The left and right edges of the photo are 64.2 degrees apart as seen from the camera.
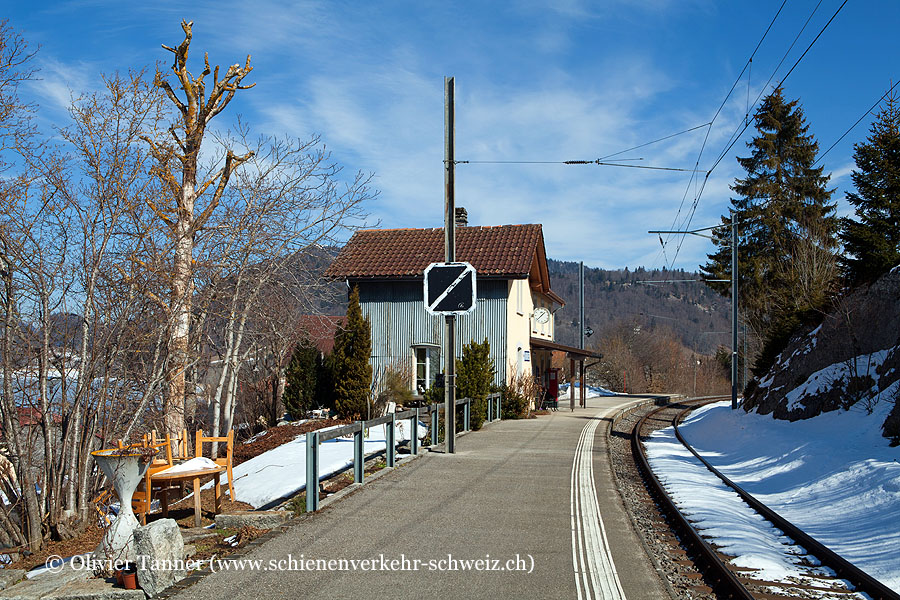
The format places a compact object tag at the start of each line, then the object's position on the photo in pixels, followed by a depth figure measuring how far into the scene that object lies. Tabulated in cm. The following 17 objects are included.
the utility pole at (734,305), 2434
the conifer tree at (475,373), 2042
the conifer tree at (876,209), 1872
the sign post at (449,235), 1238
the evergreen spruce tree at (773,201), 3909
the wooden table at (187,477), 858
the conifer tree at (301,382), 2366
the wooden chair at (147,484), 866
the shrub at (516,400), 2355
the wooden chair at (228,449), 967
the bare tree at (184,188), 1166
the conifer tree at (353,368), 2244
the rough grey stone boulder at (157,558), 542
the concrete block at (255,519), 727
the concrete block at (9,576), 643
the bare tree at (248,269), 1459
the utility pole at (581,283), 4162
